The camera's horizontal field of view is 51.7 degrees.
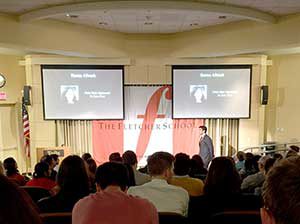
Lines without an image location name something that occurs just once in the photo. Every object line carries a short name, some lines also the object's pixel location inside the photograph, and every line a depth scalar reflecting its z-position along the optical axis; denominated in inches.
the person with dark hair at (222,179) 114.9
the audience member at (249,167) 183.9
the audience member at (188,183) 128.3
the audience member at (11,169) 167.1
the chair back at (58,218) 88.5
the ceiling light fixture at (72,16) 243.6
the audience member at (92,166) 161.4
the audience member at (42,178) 144.8
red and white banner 325.1
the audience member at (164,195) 99.1
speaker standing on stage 288.0
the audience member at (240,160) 218.4
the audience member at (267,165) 133.1
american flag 328.8
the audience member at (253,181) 147.6
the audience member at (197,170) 180.5
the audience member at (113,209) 72.3
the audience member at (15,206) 32.2
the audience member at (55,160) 222.1
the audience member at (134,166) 161.0
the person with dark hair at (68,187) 97.9
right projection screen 318.7
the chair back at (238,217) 88.3
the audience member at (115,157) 185.8
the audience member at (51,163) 169.8
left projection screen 312.3
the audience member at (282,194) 31.1
